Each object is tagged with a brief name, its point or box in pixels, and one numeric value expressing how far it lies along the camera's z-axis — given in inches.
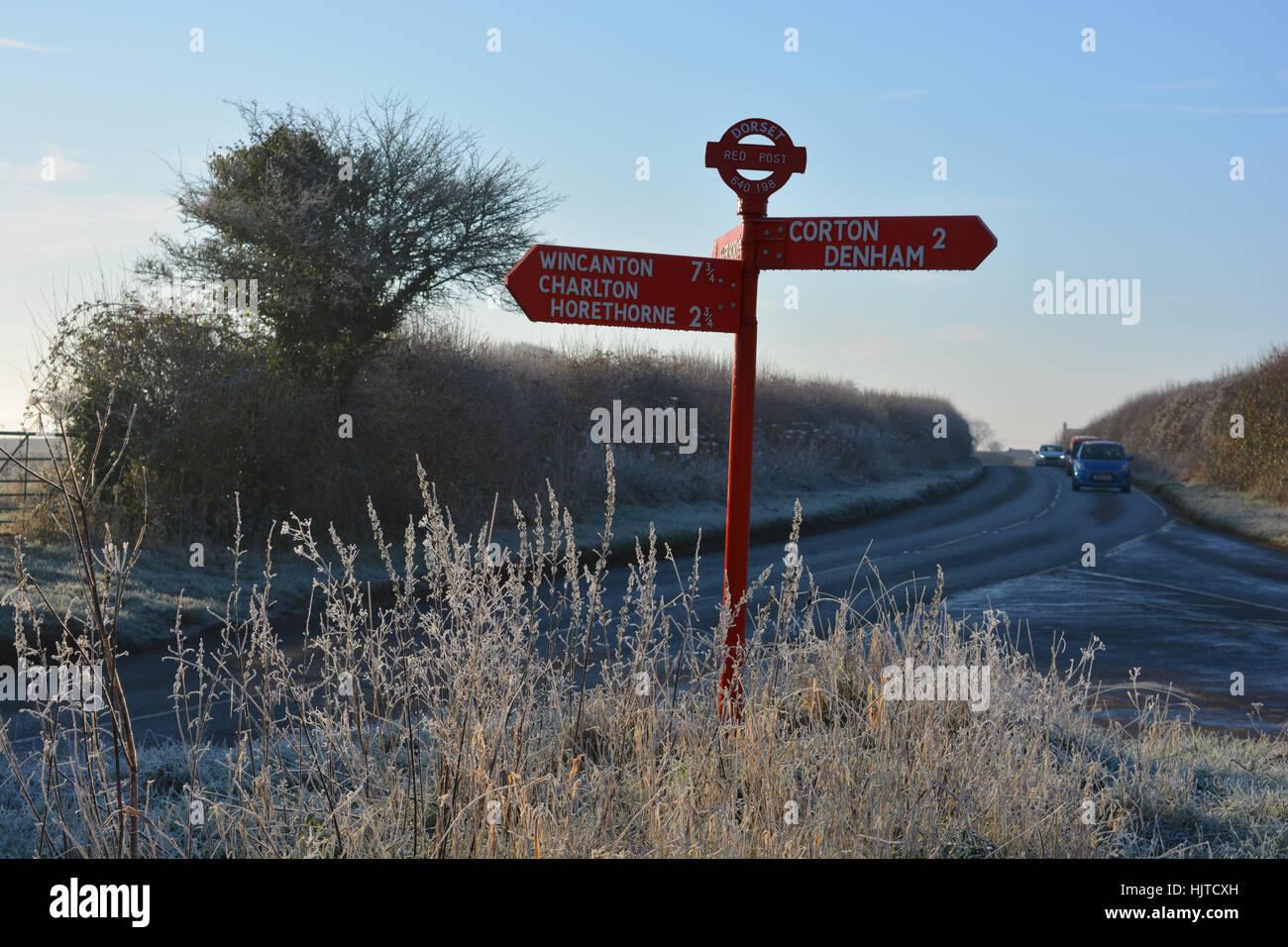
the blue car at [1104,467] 1355.8
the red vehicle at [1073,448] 1571.6
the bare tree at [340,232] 650.2
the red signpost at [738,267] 197.2
